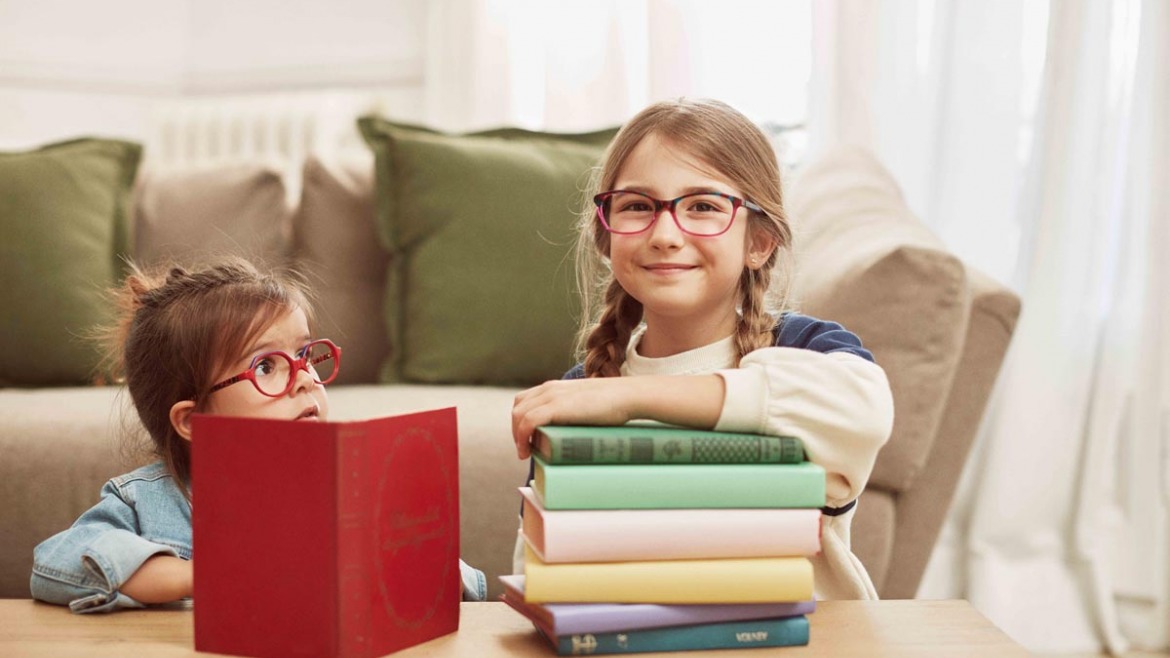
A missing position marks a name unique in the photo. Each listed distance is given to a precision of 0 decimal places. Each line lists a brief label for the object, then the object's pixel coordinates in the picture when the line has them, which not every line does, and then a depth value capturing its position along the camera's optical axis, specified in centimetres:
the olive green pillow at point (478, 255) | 215
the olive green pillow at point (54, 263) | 218
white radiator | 347
